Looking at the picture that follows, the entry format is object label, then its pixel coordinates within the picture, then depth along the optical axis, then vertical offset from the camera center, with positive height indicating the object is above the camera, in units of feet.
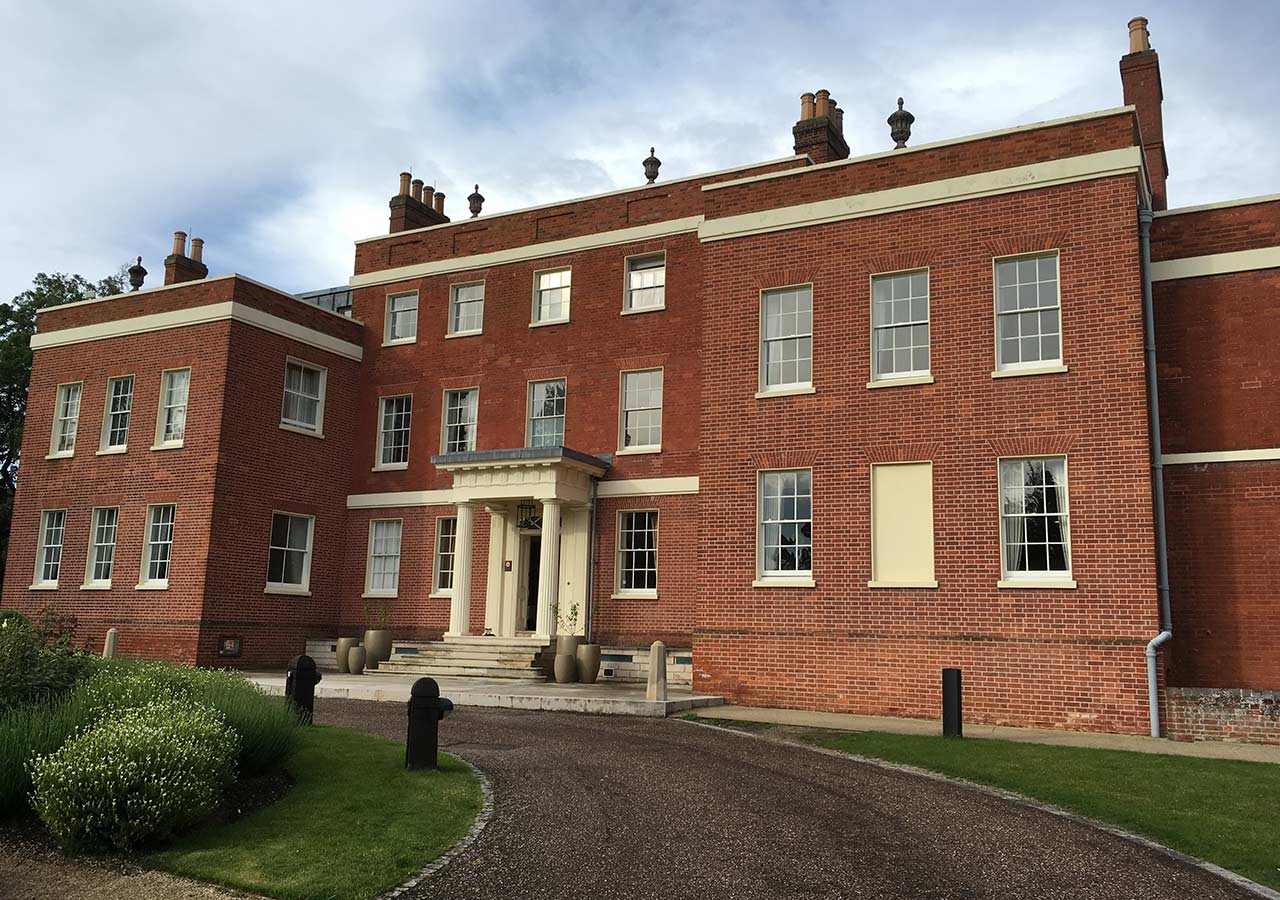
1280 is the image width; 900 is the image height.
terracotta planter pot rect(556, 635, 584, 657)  70.44 -1.96
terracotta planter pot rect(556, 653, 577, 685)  69.21 -3.45
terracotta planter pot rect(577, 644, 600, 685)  69.72 -3.07
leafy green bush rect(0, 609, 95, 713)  33.42 -2.07
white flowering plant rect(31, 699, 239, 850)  25.05 -4.23
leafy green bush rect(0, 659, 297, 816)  28.17 -3.15
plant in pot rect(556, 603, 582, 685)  69.26 -2.72
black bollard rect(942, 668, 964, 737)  45.42 -3.51
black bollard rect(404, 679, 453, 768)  32.96 -3.50
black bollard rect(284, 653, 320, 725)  41.01 -2.88
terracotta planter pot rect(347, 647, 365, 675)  77.36 -3.65
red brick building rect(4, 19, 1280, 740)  54.34 +10.85
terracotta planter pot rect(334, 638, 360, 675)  78.48 -3.14
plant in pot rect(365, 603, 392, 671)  77.87 -2.58
